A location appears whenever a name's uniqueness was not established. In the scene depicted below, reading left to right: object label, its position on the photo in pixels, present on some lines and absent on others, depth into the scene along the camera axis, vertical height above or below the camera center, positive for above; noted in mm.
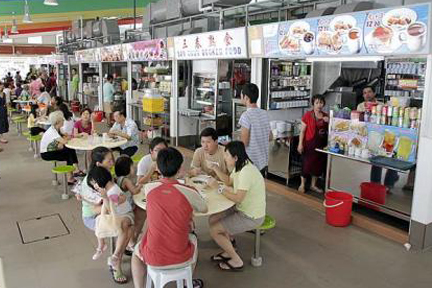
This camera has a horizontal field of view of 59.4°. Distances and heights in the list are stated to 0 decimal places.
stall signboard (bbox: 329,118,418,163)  4211 -686
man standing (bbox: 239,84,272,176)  4379 -563
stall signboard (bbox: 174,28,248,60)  5914 +550
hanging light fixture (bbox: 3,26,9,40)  17706 +1775
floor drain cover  4148 -1757
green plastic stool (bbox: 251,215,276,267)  3518 -1543
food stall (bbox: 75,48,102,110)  13566 -167
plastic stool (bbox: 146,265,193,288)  2561 -1337
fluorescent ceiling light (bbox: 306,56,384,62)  4960 +289
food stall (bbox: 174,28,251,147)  6293 -36
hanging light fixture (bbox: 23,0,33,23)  11081 +1670
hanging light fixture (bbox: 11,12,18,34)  14545 +1814
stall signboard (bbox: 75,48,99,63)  12508 +657
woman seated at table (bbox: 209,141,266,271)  3195 -1094
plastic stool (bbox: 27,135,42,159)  7196 -1240
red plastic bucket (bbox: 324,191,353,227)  4422 -1498
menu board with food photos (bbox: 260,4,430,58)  3666 +512
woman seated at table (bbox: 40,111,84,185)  5457 -957
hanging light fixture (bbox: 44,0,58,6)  9367 +1771
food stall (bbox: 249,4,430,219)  3824 -275
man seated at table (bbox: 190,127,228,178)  3955 -835
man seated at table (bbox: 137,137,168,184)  3770 -873
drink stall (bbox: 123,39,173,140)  8641 -267
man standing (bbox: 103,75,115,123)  11483 -634
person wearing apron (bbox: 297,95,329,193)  5328 -847
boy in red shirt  2461 -921
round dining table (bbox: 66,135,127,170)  5254 -964
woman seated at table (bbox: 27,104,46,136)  7301 -1017
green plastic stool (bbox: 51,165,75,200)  5211 -1312
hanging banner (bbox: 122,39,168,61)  8211 +588
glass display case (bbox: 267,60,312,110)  6105 -89
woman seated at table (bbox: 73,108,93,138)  6180 -799
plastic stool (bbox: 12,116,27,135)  9211 -1109
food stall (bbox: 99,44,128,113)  10516 +179
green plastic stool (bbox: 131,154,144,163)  5645 -1243
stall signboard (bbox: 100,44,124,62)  10258 +621
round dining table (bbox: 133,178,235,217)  3056 -1041
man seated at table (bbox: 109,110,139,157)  5930 -877
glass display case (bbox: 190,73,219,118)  7702 -371
